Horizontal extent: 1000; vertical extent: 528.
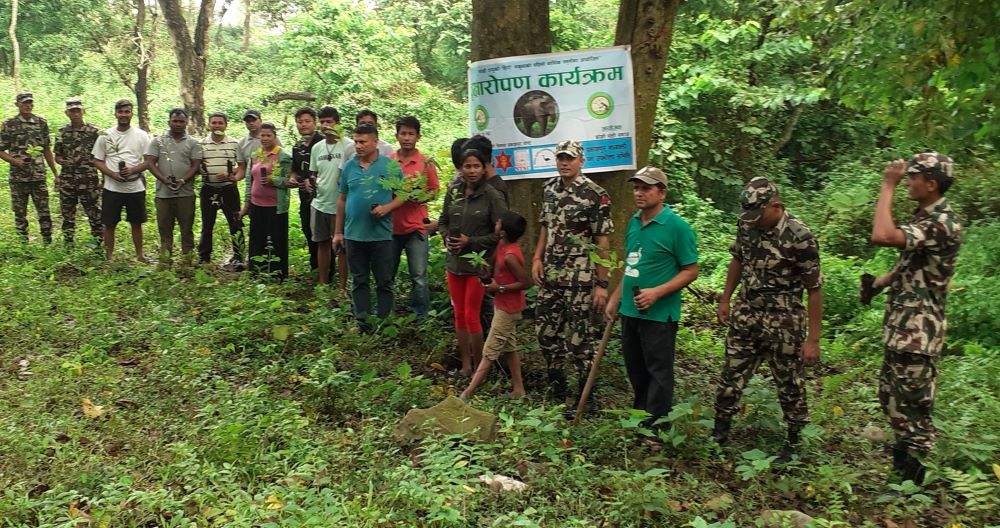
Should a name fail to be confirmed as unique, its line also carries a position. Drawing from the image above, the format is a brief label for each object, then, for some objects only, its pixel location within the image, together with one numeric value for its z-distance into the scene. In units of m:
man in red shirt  7.16
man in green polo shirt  5.12
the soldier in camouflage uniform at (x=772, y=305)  4.84
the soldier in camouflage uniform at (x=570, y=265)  5.65
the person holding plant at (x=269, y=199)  8.77
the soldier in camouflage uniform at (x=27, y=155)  9.86
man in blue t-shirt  7.00
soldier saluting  4.37
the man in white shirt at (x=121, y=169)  9.32
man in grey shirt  9.23
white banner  6.70
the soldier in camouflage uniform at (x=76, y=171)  9.70
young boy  5.77
